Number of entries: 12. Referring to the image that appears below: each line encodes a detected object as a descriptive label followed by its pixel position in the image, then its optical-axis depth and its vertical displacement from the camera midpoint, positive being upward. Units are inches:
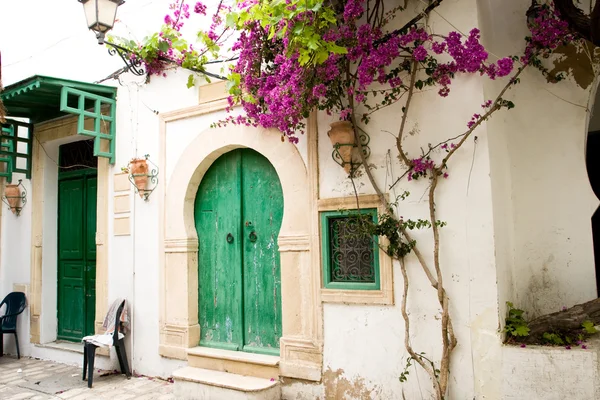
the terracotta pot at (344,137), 157.9 +33.0
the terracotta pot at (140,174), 213.5 +30.7
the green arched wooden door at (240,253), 186.7 -5.4
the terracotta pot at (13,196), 269.7 +28.3
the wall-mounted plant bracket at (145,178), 213.6 +28.8
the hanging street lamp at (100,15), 181.0 +87.4
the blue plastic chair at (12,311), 260.1 -35.5
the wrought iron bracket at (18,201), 269.7 +25.3
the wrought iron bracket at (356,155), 159.9 +28.5
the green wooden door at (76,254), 250.8 -5.1
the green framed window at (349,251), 155.9 -4.8
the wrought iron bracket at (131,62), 213.5 +82.0
